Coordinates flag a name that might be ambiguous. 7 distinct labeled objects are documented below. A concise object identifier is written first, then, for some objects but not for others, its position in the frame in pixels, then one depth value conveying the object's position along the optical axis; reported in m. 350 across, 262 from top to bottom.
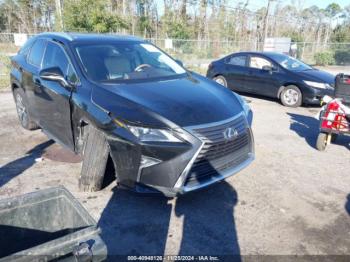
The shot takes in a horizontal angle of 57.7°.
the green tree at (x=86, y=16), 14.19
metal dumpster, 1.94
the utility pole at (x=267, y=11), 20.89
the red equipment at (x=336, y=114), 5.18
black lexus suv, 3.12
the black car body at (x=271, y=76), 8.59
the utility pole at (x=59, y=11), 14.28
